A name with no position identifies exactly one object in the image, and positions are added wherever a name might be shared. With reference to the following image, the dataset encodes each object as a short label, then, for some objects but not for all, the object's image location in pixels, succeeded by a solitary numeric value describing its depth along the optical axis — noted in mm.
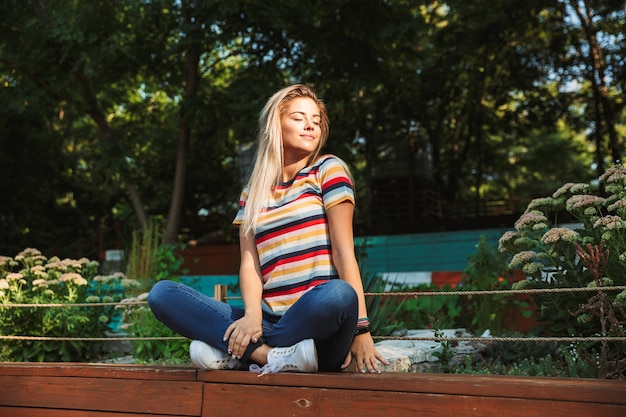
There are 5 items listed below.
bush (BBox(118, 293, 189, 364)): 4531
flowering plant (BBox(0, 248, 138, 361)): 4398
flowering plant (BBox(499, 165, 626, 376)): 3061
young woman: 2168
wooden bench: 1781
